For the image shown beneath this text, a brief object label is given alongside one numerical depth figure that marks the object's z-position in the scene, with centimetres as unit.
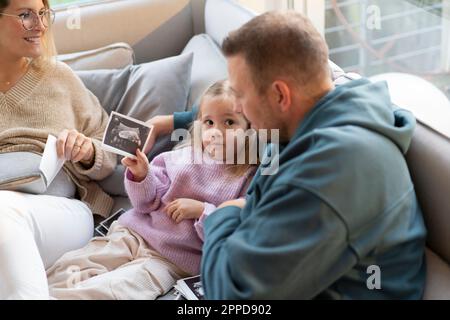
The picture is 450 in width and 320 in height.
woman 248
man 197
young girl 240
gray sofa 211
